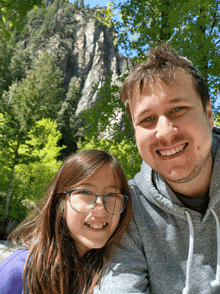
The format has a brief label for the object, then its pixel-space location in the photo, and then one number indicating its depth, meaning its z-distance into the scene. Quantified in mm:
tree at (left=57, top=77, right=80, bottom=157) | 35438
